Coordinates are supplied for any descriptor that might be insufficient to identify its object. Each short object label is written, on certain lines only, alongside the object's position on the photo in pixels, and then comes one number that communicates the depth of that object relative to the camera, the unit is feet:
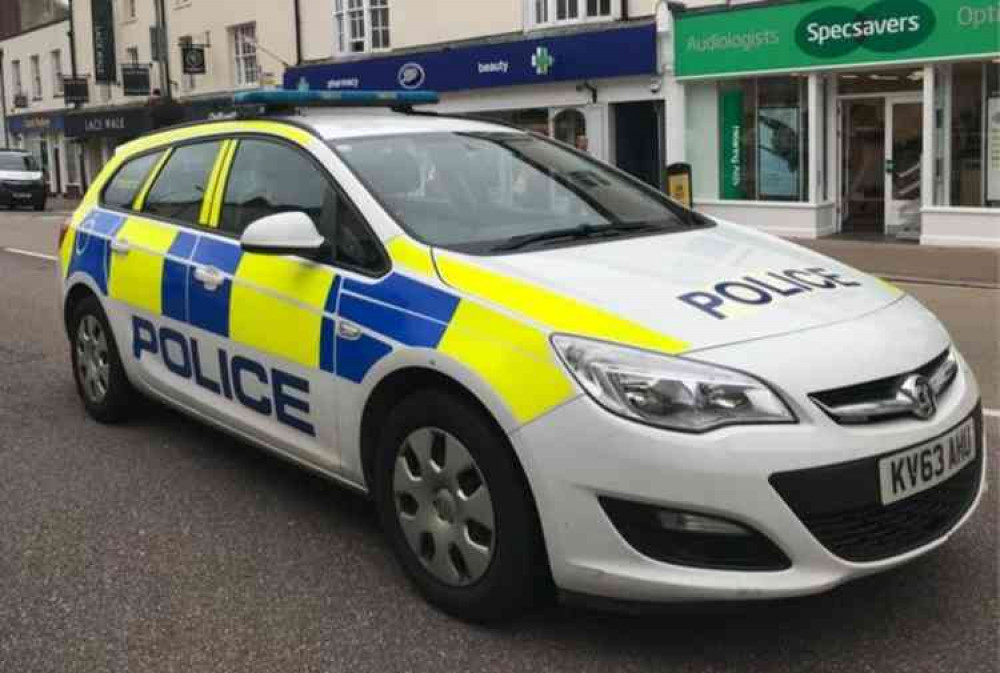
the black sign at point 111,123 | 112.06
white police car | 9.82
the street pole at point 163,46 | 105.70
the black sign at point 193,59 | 98.68
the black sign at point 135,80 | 106.73
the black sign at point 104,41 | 115.65
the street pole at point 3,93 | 149.36
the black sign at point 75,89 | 122.89
